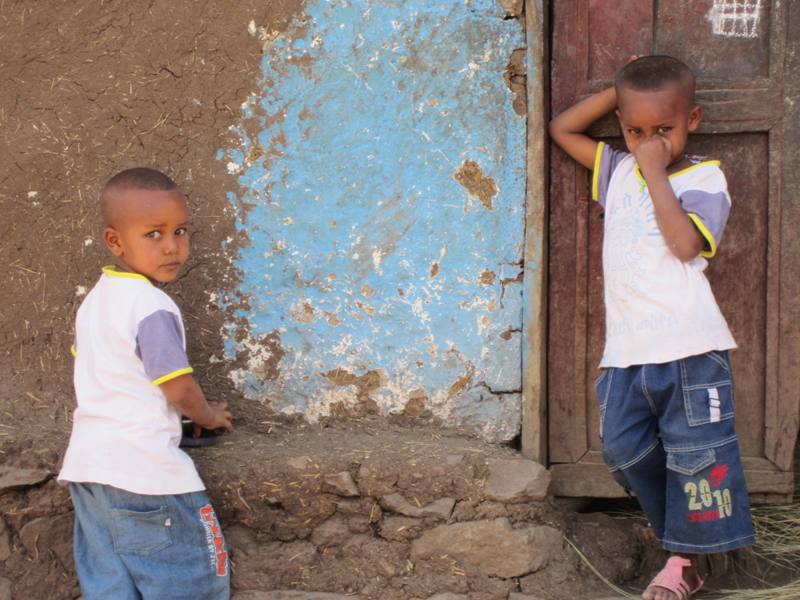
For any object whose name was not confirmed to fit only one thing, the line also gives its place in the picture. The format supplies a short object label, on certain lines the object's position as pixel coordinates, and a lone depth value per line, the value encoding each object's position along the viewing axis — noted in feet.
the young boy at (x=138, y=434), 9.64
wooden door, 11.07
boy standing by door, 10.16
